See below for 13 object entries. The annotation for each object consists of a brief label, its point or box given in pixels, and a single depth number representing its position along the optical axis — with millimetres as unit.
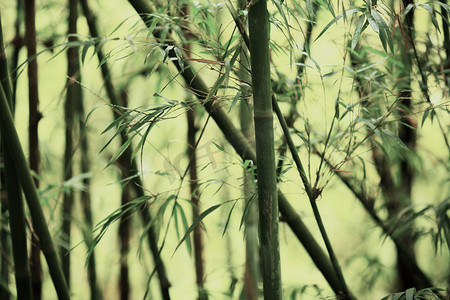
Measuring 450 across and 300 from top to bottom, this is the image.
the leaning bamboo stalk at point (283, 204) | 6060
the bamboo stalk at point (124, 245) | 7571
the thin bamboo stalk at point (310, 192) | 5843
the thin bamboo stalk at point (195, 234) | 6878
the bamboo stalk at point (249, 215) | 5864
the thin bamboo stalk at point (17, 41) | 6904
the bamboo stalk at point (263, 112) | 5703
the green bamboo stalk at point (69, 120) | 6623
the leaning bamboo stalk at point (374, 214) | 6742
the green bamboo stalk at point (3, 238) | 6970
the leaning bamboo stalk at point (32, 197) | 6086
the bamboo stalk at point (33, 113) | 6443
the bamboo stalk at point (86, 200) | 7349
